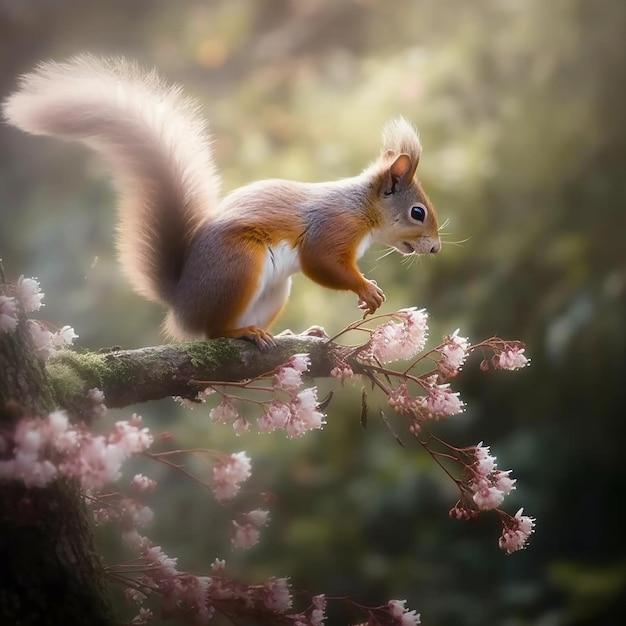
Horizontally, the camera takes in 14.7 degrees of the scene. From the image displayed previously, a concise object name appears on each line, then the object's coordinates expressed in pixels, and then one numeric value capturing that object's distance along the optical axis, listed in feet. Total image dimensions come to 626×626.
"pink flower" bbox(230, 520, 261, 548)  4.44
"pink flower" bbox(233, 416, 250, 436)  4.51
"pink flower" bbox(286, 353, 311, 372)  4.47
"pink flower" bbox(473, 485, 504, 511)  4.42
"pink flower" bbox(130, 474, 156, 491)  4.43
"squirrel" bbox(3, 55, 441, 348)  4.82
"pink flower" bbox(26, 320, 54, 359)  4.36
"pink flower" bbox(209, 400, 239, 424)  4.50
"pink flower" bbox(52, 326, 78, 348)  4.49
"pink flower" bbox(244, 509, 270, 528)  4.45
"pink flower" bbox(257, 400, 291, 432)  4.42
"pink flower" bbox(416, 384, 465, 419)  4.47
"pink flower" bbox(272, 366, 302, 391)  4.43
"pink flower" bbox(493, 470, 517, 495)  4.44
